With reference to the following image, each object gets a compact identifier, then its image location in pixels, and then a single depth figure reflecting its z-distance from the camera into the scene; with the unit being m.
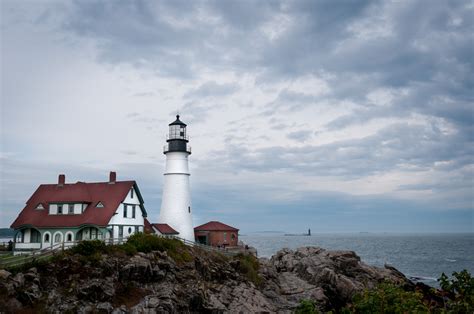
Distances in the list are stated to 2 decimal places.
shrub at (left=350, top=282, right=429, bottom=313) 19.73
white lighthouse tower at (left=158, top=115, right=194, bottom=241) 43.50
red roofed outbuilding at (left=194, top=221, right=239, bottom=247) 46.94
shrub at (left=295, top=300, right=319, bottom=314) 19.64
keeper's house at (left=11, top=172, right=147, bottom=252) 35.69
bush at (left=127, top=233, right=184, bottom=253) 30.17
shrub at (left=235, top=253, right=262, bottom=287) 33.72
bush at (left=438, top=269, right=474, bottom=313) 21.20
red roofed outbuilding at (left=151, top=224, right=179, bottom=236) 41.47
